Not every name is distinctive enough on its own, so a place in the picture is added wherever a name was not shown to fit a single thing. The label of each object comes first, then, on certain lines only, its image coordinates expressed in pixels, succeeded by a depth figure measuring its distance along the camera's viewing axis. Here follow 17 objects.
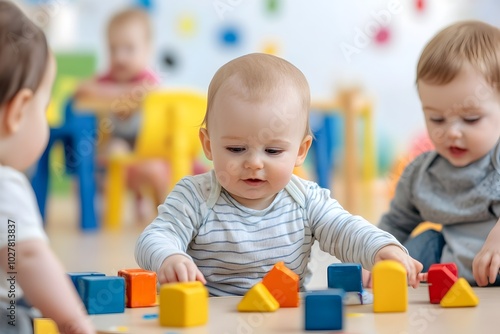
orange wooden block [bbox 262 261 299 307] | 1.35
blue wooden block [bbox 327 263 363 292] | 1.38
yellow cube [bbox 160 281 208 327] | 1.23
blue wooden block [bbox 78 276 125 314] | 1.33
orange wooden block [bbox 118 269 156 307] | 1.37
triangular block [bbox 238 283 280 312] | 1.33
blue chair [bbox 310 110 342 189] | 4.52
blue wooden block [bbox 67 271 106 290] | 1.38
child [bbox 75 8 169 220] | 4.20
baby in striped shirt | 1.42
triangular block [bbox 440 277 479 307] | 1.36
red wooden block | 1.38
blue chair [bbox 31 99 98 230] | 3.76
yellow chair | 3.40
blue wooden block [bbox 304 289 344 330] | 1.23
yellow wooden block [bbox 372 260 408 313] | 1.31
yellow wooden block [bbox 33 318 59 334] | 1.27
